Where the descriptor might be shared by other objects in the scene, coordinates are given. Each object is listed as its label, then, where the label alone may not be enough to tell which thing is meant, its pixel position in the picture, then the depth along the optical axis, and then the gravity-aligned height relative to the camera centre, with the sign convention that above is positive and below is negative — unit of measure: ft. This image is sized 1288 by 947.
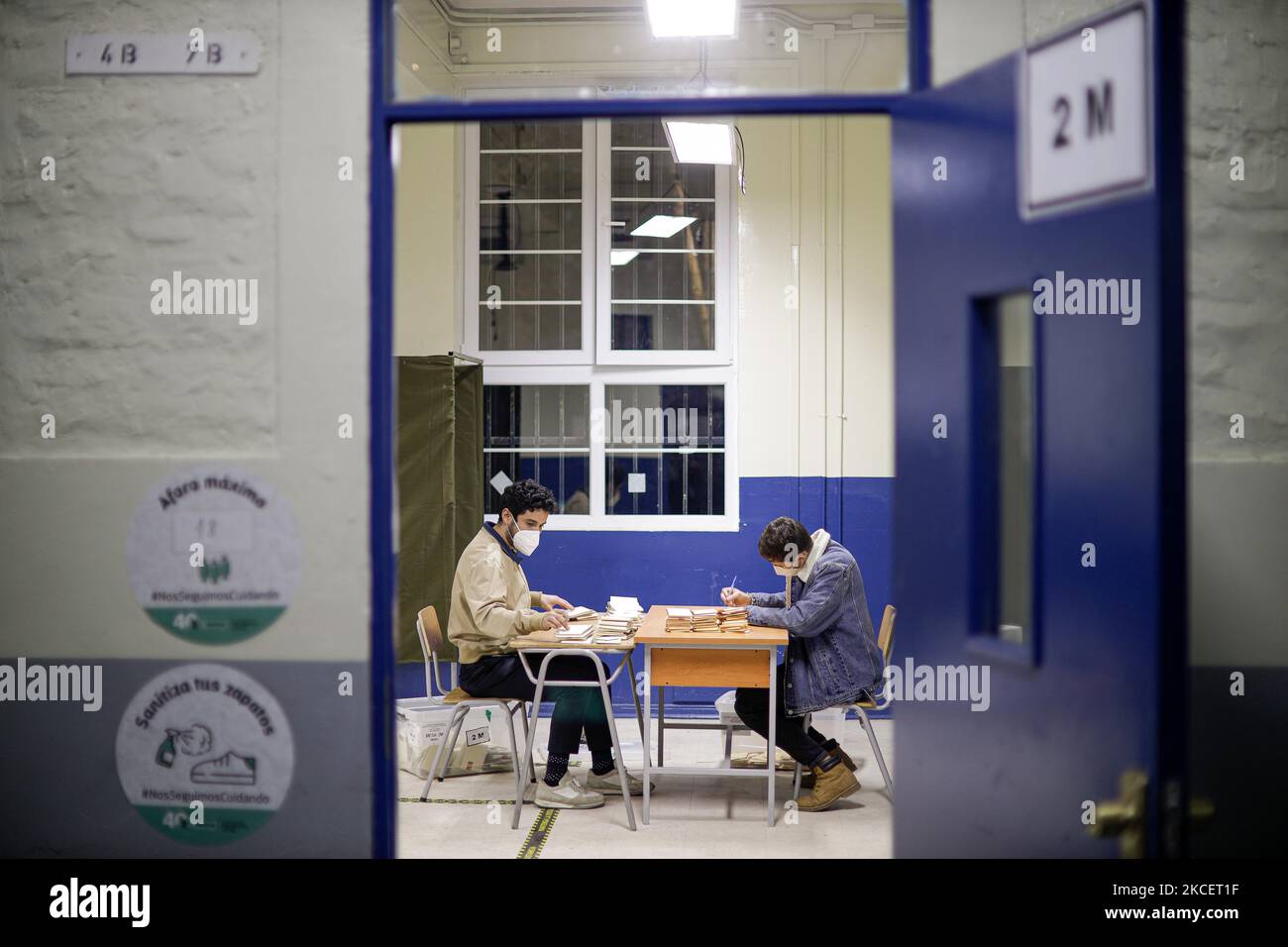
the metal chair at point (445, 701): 15.30 -3.69
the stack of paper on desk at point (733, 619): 15.49 -2.49
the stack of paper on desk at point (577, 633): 14.90 -2.55
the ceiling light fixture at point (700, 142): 17.21 +5.62
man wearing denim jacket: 15.05 -2.70
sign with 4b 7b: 9.00 +3.65
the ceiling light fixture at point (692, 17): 14.34 +6.40
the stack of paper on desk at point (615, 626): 15.34 -2.52
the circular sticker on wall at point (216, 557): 8.98 -0.82
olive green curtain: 19.42 -0.37
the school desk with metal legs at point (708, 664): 14.87 -2.98
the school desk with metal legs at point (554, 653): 14.44 -2.73
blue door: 5.78 -0.04
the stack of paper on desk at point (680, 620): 15.71 -2.56
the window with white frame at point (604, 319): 21.45 +3.06
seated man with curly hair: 15.10 -2.54
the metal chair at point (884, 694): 15.47 -3.66
